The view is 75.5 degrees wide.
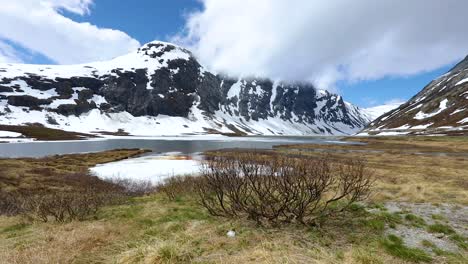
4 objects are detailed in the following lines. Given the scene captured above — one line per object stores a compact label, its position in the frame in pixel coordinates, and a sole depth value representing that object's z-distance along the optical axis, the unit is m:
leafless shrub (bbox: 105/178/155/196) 25.78
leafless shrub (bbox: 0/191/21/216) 16.21
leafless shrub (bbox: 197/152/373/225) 10.59
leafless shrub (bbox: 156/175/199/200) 18.92
